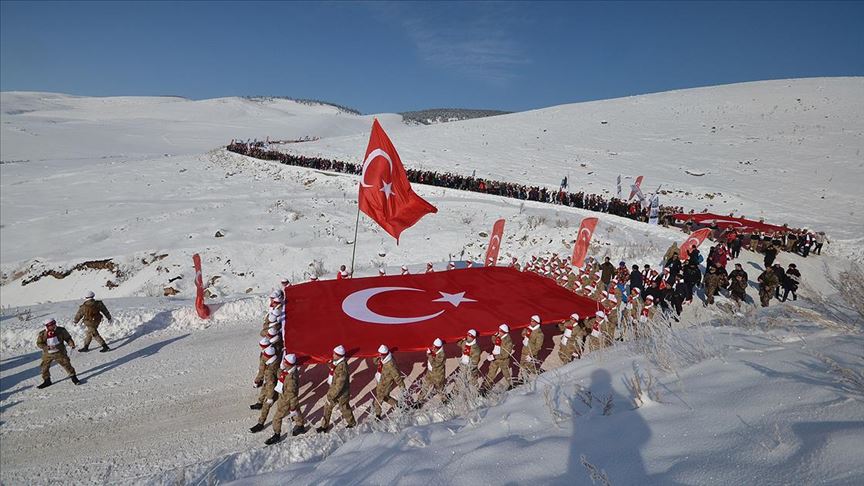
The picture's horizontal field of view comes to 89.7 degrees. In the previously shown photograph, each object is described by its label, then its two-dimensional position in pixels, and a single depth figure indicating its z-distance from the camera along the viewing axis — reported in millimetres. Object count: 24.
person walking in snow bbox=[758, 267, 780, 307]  13140
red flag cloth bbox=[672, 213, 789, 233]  21956
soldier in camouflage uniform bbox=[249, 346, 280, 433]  7582
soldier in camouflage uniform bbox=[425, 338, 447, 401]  7938
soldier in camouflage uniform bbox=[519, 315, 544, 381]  8695
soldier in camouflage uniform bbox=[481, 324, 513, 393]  8398
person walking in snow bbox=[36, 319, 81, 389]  8750
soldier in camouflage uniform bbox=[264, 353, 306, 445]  7180
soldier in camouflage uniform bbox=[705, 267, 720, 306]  13559
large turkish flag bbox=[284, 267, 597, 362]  8539
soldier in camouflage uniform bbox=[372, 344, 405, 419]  7531
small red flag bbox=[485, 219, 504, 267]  16000
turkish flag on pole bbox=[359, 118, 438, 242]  11430
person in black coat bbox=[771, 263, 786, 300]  13309
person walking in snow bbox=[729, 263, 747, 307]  13148
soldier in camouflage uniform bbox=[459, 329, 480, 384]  7925
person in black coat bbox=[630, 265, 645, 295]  12992
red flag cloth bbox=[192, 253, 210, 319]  12255
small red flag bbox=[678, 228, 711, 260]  15055
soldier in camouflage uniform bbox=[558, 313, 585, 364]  8797
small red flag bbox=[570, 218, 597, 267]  14500
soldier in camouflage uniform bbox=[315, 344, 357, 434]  7195
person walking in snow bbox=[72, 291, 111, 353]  10461
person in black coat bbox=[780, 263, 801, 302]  13133
